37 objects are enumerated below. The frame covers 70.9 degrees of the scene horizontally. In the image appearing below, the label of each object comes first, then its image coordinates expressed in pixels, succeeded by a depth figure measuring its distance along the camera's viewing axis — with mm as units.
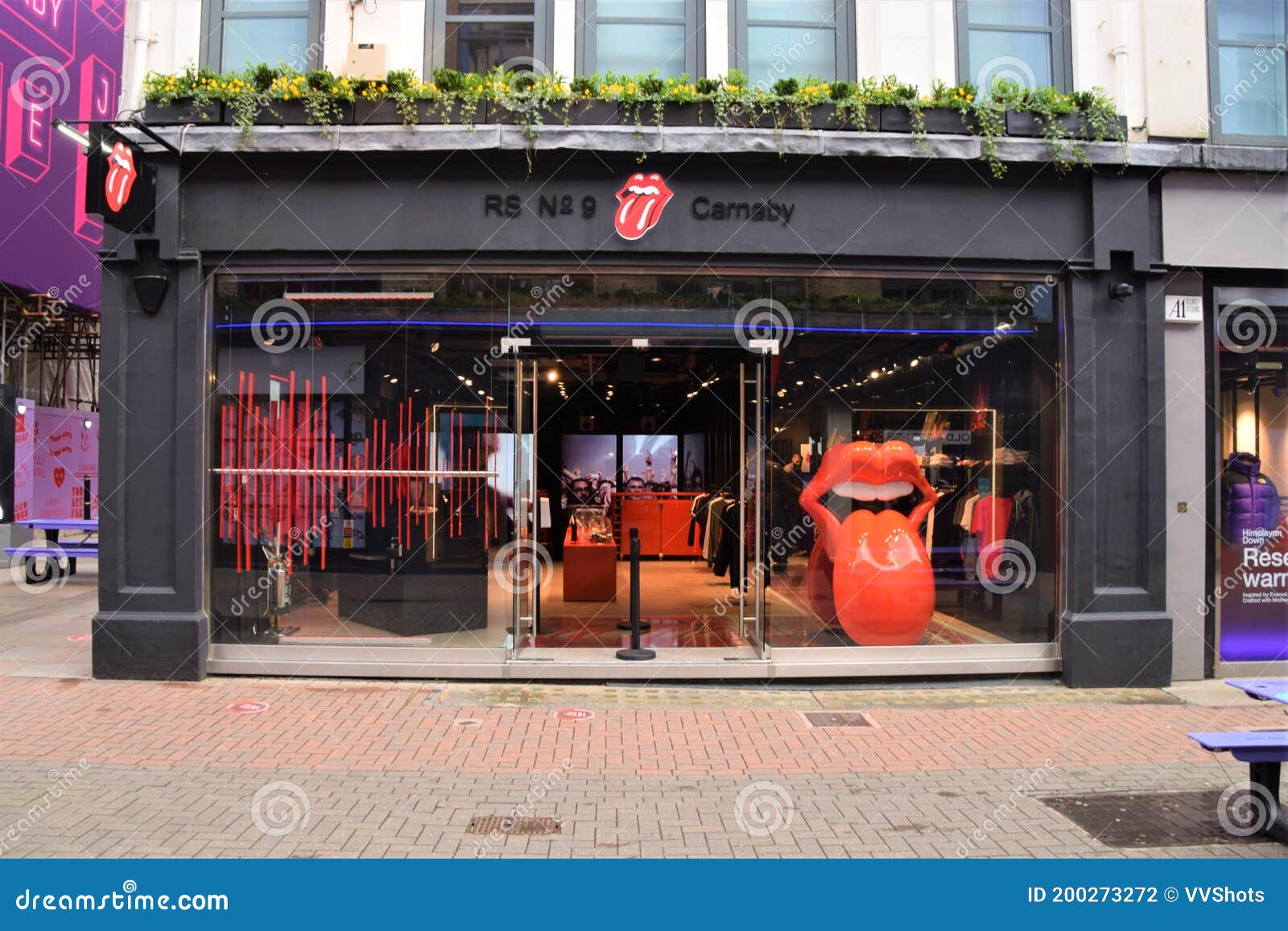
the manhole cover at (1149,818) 4910
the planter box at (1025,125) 8578
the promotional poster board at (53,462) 20625
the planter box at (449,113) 8344
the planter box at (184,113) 8438
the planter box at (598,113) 8398
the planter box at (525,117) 8344
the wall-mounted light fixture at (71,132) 7875
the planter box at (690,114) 8406
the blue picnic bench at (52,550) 14844
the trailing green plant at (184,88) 8391
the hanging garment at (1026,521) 9031
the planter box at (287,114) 8406
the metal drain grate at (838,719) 7352
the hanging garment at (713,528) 13523
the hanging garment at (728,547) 12344
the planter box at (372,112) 8406
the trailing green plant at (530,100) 8328
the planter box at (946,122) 8555
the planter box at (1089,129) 8570
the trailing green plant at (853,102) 8398
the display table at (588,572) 12578
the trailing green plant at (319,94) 8312
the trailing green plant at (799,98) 8375
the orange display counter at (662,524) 17875
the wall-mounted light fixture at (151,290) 8406
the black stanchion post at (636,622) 8656
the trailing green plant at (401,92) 8312
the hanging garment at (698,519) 15844
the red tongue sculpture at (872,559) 8883
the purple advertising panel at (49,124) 18766
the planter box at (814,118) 8422
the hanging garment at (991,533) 9203
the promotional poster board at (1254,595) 8891
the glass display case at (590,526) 13041
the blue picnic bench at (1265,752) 4789
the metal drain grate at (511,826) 4934
